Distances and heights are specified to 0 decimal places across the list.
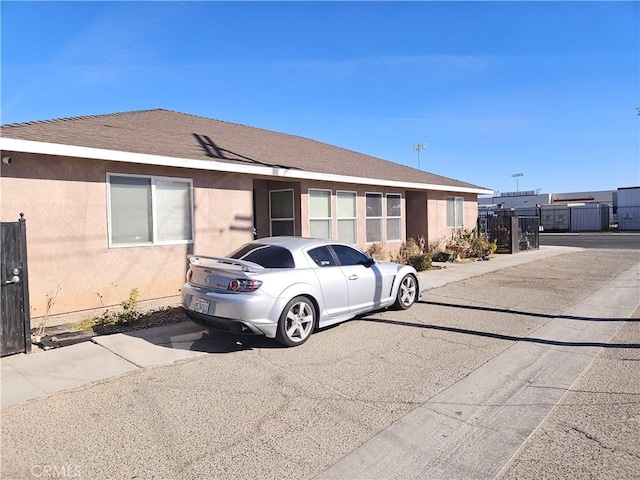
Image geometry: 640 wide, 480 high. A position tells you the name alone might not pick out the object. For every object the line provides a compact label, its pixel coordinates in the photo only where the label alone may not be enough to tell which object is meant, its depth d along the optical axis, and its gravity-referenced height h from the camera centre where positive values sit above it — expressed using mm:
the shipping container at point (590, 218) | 44312 +532
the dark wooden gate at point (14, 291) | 5613 -746
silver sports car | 5652 -839
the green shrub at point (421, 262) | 14180 -1163
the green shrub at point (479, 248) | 17953 -939
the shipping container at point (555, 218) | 45438 +625
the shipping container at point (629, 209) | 42750 +1283
